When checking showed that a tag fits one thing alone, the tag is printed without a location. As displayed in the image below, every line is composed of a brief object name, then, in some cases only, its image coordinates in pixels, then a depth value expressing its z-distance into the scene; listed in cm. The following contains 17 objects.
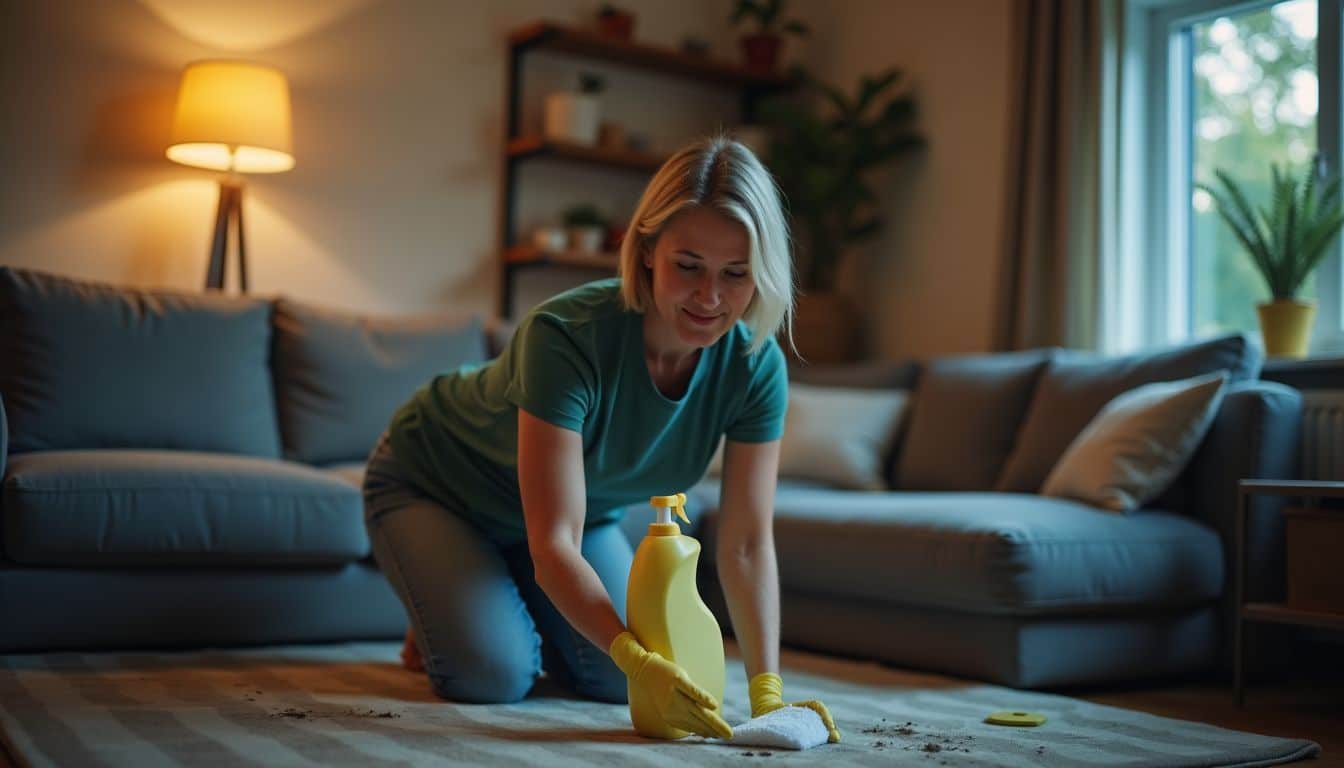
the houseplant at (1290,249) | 314
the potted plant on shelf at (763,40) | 455
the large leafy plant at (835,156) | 435
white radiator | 289
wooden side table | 235
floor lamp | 352
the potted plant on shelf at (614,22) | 436
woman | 175
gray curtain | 374
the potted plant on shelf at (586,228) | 428
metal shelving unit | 420
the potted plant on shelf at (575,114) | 423
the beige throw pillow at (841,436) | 364
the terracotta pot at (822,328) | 441
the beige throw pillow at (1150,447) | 277
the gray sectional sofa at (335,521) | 254
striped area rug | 168
